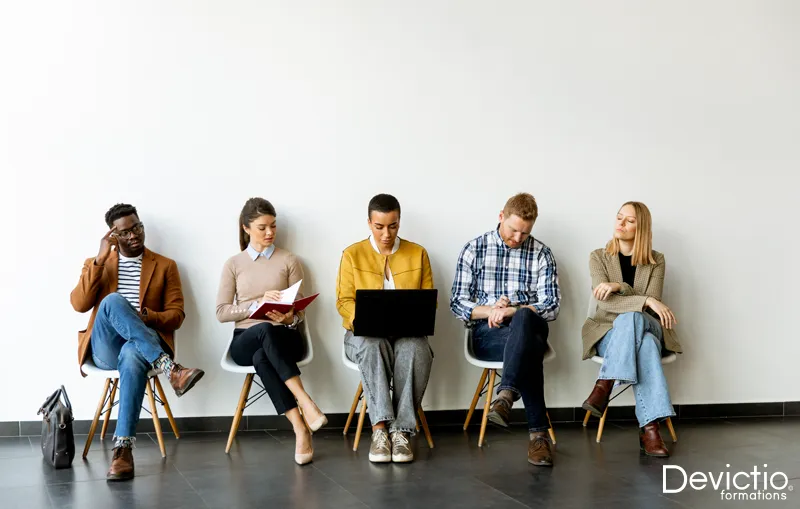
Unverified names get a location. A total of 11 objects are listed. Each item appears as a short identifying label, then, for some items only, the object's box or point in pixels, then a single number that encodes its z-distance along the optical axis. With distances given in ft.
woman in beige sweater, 12.89
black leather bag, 12.26
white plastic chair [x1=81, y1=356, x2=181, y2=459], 13.07
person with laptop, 12.87
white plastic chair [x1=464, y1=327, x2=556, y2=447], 13.87
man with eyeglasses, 12.37
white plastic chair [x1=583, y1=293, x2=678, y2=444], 14.19
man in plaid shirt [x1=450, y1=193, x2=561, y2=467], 12.80
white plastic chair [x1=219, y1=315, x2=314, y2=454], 13.42
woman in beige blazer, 13.25
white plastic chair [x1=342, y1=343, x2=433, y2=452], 13.57
